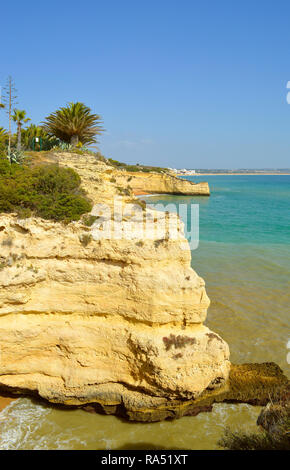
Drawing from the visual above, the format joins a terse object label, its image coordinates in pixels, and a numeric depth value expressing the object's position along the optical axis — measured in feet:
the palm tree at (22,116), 75.38
